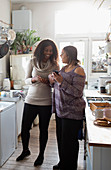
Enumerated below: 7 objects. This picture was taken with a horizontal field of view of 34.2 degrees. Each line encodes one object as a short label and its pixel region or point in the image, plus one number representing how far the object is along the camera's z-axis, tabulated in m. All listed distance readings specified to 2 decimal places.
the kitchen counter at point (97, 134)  1.01
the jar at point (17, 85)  3.49
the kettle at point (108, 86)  2.71
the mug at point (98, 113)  1.42
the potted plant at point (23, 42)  3.64
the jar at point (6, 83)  3.34
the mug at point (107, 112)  1.39
